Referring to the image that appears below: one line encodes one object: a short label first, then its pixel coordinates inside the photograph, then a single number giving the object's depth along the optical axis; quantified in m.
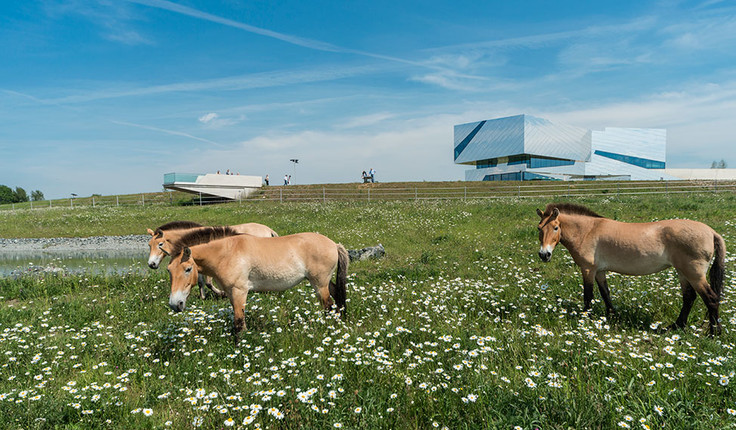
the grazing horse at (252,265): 6.30
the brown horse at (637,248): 6.56
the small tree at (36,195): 136.32
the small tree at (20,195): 135.62
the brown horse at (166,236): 9.29
